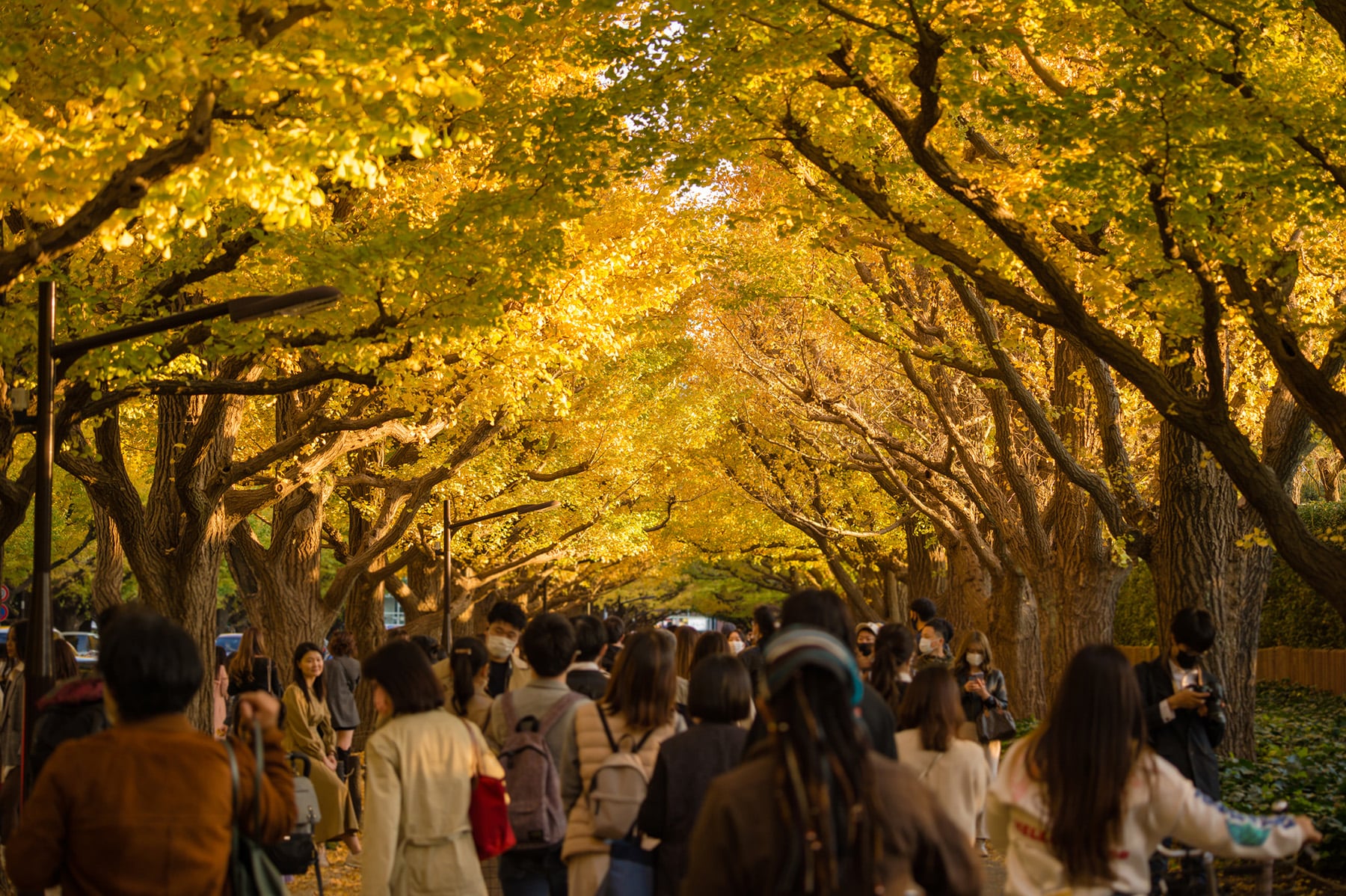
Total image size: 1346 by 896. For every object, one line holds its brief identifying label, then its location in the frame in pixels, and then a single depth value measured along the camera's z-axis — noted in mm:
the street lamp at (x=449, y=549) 26062
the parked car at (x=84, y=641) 45697
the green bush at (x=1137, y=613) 32688
